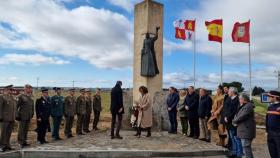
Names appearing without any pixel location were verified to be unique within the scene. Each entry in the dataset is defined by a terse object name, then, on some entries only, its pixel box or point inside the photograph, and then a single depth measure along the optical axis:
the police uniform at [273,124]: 4.33
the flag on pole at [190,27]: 11.98
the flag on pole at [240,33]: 10.97
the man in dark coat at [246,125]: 4.88
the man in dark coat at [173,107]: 7.61
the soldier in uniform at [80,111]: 7.74
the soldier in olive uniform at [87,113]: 8.16
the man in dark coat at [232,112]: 5.62
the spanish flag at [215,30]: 11.04
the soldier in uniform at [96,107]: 8.60
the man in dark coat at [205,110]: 6.80
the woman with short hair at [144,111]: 7.00
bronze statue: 7.92
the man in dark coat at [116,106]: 6.77
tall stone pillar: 8.09
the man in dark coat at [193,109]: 7.15
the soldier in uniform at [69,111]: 7.26
